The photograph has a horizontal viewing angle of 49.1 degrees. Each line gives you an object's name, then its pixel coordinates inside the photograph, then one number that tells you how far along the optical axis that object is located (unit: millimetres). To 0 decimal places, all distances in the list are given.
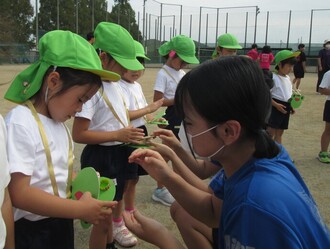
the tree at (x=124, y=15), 47250
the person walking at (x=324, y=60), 11398
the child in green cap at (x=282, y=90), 4922
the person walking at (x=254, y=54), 7677
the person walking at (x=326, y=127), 5105
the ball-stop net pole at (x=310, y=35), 28969
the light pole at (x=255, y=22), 32656
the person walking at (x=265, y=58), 6844
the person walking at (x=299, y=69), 13375
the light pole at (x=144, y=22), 33794
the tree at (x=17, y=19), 38188
